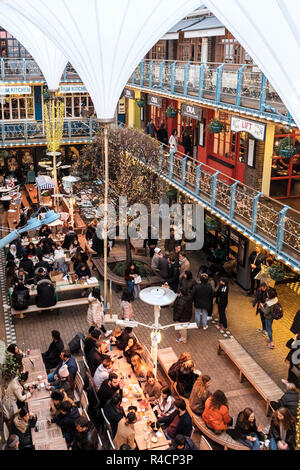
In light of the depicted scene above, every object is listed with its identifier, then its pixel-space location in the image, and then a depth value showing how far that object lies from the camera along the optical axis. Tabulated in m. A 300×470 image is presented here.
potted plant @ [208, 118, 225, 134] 16.80
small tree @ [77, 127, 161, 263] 18.09
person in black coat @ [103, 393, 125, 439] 9.62
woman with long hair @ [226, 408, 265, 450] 9.35
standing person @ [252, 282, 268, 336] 13.64
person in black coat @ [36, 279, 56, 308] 14.76
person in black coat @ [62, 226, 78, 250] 19.02
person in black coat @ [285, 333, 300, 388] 11.73
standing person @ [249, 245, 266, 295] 15.27
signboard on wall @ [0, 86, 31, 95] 26.53
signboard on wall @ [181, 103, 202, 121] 18.05
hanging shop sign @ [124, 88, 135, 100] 25.75
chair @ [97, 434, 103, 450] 9.83
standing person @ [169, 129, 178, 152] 22.55
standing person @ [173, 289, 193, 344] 14.09
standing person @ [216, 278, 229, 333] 14.23
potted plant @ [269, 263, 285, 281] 13.39
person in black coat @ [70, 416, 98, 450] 8.49
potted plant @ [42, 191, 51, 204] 25.82
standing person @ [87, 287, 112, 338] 13.60
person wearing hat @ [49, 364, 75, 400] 10.62
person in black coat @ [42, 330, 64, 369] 12.34
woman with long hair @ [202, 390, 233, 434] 9.77
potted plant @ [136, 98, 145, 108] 26.62
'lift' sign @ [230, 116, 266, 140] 13.90
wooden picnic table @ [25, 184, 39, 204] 27.52
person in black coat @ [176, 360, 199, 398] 11.23
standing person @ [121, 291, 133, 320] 14.12
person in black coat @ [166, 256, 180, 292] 16.36
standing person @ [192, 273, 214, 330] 13.98
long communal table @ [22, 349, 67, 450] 9.32
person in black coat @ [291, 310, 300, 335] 12.52
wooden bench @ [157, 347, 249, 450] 9.52
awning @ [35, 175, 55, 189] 23.25
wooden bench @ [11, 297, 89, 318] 14.92
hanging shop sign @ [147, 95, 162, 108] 21.71
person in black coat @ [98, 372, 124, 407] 10.30
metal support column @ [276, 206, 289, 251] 12.19
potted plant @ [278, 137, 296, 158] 12.52
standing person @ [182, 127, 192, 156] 22.03
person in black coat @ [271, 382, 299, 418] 9.98
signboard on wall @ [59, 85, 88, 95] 27.67
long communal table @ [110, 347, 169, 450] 9.36
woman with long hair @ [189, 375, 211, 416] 10.41
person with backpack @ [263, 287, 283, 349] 13.00
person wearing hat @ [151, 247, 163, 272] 17.09
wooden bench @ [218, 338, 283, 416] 11.20
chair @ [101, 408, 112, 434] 9.66
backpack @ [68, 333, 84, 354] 12.82
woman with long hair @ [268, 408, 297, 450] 9.15
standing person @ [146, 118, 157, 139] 24.95
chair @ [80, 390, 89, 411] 10.24
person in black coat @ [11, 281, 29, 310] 14.71
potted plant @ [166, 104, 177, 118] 21.61
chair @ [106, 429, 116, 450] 9.22
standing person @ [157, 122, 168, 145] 24.29
